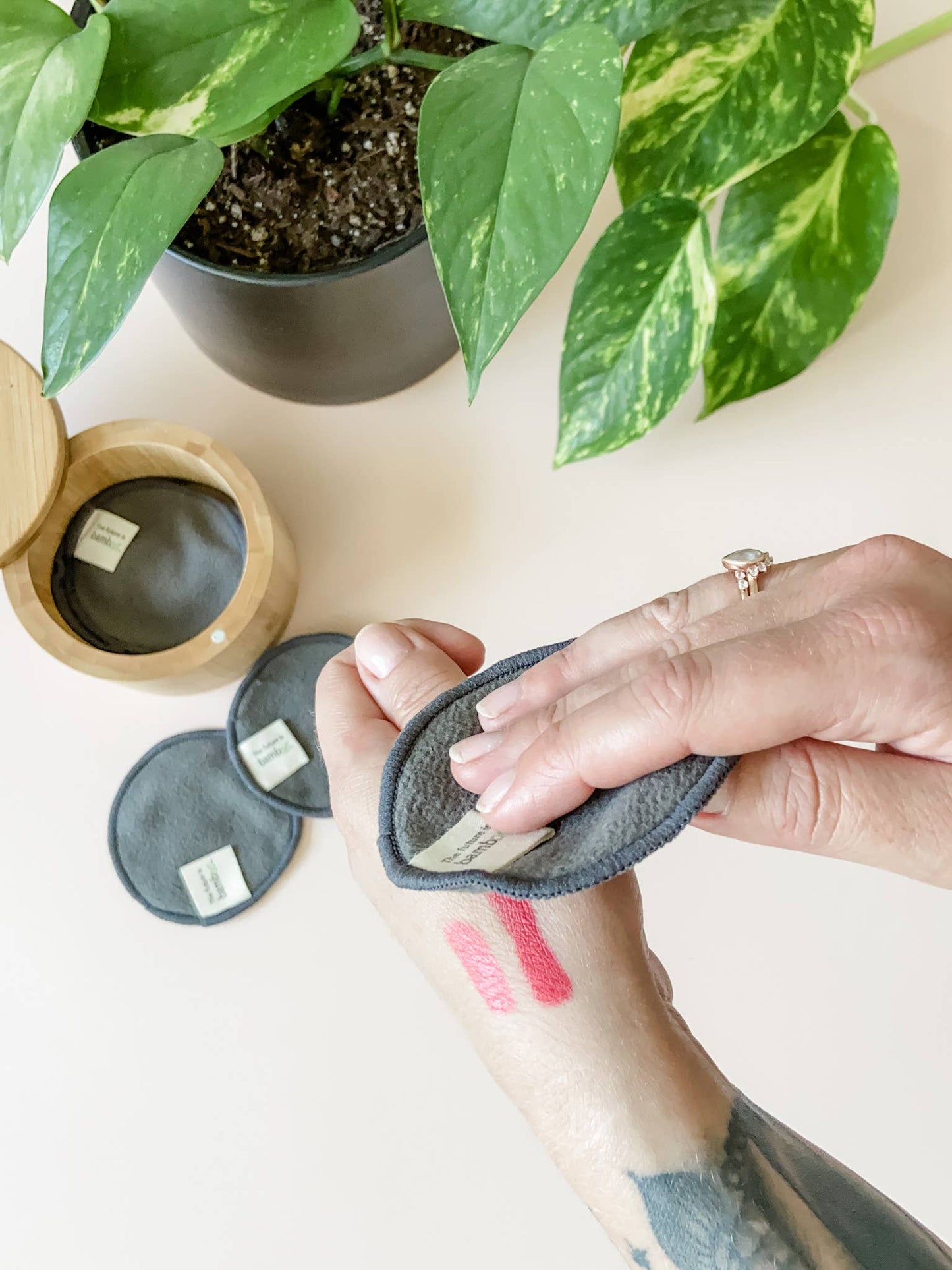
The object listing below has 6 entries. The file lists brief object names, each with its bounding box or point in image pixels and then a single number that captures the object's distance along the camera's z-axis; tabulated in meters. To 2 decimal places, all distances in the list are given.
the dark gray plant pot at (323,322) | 0.57
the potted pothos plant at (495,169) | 0.42
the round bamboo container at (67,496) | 0.67
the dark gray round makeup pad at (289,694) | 0.78
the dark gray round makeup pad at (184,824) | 0.77
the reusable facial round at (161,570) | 0.77
